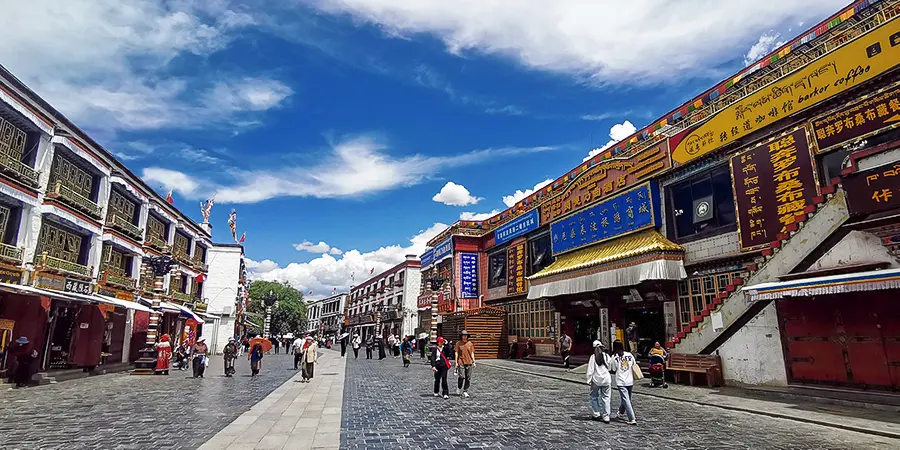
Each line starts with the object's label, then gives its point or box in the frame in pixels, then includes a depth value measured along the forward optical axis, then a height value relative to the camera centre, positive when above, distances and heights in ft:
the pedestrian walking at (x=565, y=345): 70.39 -2.43
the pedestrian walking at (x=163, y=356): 64.75 -3.94
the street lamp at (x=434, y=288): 120.11 +10.17
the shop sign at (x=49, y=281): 55.26 +5.38
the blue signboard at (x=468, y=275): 110.22 +12.18
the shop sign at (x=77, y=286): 59.77 +5.15
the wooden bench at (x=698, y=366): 44.78 -3.55
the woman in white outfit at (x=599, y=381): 29.53 -3.22
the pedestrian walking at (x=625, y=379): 29.18 -3.09
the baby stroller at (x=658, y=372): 46.12 -4.14
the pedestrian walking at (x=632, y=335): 58.44 -0.78
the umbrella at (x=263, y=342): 66.57 -2.15
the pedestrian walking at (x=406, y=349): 81.42 -3.76
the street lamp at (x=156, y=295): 67.67 +4.79
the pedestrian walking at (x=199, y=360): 61.36 -4.18
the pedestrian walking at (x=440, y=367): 39.96 -3.28
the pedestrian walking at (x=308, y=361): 56.49 -3.97
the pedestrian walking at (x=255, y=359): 62.75 -4.15
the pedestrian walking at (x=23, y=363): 49.05 -3.73
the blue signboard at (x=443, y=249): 114.42 +19.54
